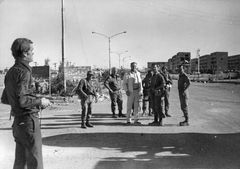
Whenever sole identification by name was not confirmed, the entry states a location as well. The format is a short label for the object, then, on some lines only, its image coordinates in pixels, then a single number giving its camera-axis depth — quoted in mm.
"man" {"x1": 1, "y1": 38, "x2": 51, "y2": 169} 3357
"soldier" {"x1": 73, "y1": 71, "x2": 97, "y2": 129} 9289
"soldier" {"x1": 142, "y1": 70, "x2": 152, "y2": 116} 12180
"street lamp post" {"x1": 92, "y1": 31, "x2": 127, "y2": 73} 47934
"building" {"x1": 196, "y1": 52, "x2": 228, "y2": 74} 89000
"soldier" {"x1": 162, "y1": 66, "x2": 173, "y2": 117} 11961
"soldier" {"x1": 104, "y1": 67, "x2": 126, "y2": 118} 12125
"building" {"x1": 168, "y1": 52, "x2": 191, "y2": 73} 88719
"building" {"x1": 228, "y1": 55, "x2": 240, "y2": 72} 92125
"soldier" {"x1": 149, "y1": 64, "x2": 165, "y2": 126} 9836
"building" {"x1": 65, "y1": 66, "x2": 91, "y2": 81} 26217
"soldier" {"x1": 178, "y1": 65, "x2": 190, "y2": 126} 9531
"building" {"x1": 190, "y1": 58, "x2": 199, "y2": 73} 136188
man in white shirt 10180
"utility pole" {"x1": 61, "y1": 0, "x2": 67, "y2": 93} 21630
